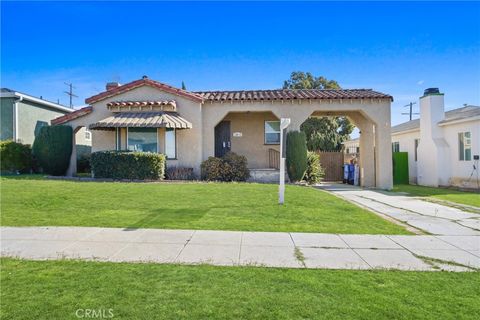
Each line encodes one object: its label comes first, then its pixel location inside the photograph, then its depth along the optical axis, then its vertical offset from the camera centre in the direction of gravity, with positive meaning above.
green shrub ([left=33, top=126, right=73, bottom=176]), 15.72 +0.81
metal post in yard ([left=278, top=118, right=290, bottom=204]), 9.26 +0.13
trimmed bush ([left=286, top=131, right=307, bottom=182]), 15.35 +0.40
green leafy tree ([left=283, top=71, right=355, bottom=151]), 30.38 +3.71
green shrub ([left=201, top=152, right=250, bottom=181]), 15.23 -0.30
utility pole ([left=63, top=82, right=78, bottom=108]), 40.88 +9.48
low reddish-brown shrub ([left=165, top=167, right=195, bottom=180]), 15.27 -0.49
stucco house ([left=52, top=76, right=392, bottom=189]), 15.71 +2.59
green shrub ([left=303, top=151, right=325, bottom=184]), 16.28 -0.41
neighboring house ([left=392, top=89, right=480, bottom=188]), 17.11 +0.96
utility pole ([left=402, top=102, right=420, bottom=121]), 48.09 +8.37
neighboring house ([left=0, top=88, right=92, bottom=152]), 19.20 +3.11
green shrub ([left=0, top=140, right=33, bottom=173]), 15.49 +0.37
